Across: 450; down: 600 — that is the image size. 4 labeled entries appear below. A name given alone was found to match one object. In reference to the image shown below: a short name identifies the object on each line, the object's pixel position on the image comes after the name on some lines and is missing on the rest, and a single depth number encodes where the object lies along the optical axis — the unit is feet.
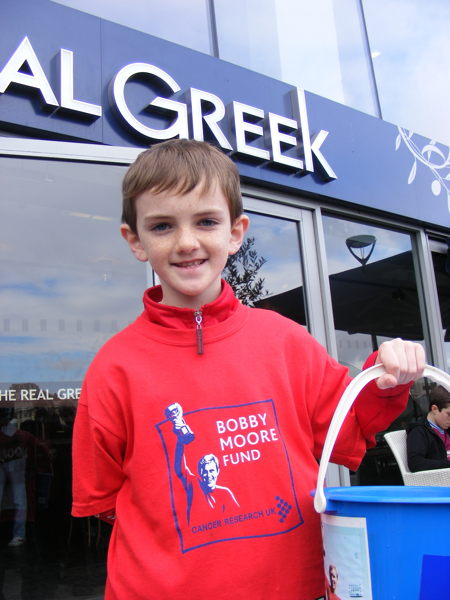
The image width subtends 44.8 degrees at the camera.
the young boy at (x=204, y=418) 3.15
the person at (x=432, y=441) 12.39
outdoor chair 10.88
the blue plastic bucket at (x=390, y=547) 2.65
